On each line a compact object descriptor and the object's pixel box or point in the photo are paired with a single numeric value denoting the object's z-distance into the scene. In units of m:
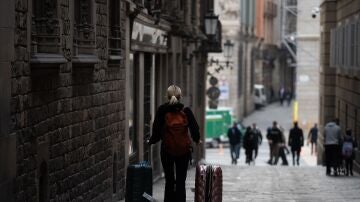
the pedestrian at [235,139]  38.19
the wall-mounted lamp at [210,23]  33.31
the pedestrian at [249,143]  36.38
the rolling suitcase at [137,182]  11.80
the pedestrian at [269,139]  36.31
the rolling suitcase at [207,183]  12.17
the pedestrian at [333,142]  25.24
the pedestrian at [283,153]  36.85
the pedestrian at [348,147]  25.45
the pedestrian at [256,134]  36.65
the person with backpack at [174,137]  12.28
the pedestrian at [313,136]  44.28
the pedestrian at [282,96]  84.53
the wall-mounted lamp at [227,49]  42.19
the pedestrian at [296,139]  35.72
